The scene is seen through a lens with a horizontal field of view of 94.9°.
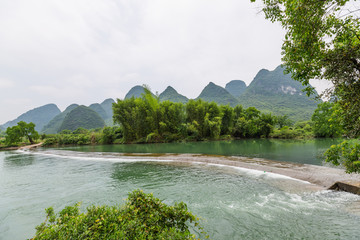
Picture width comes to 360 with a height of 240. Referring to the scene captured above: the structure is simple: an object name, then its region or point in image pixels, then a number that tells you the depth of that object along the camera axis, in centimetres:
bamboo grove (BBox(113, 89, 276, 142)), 3847
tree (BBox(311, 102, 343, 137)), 2926
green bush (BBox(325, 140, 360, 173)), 339
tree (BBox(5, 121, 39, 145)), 4138
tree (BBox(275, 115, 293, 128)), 4644
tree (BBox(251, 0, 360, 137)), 297
